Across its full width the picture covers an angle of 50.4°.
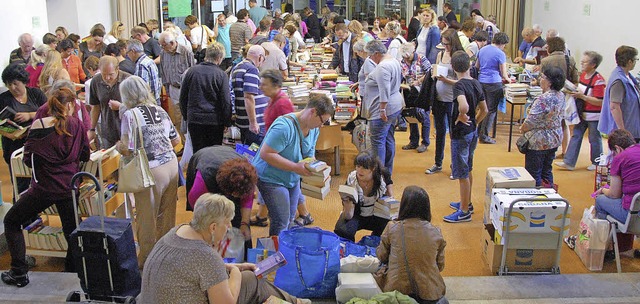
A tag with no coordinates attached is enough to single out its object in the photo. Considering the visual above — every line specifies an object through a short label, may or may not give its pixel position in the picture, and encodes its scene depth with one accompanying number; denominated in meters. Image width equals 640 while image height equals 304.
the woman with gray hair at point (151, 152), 4.82
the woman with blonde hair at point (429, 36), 10.77
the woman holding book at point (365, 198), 5.05
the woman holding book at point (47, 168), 4.69
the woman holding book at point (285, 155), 4.68
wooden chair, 7.52
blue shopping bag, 4.33
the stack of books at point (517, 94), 8.60
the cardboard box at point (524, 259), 4.96
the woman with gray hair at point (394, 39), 9.48
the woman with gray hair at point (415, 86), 8.04
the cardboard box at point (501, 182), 5.46
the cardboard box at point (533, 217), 4.78
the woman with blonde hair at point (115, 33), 10.52
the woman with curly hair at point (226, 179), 4.10
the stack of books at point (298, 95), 7.82
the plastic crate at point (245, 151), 6.01
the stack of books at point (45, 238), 5.19
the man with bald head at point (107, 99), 5.83
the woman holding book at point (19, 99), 5.54
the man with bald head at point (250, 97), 6.44
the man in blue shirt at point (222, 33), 12.67
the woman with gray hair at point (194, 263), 3.29
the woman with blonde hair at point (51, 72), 6.96
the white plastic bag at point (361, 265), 4.46
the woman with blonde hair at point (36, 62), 7.51
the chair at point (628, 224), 4.96
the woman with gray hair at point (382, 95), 6.57
